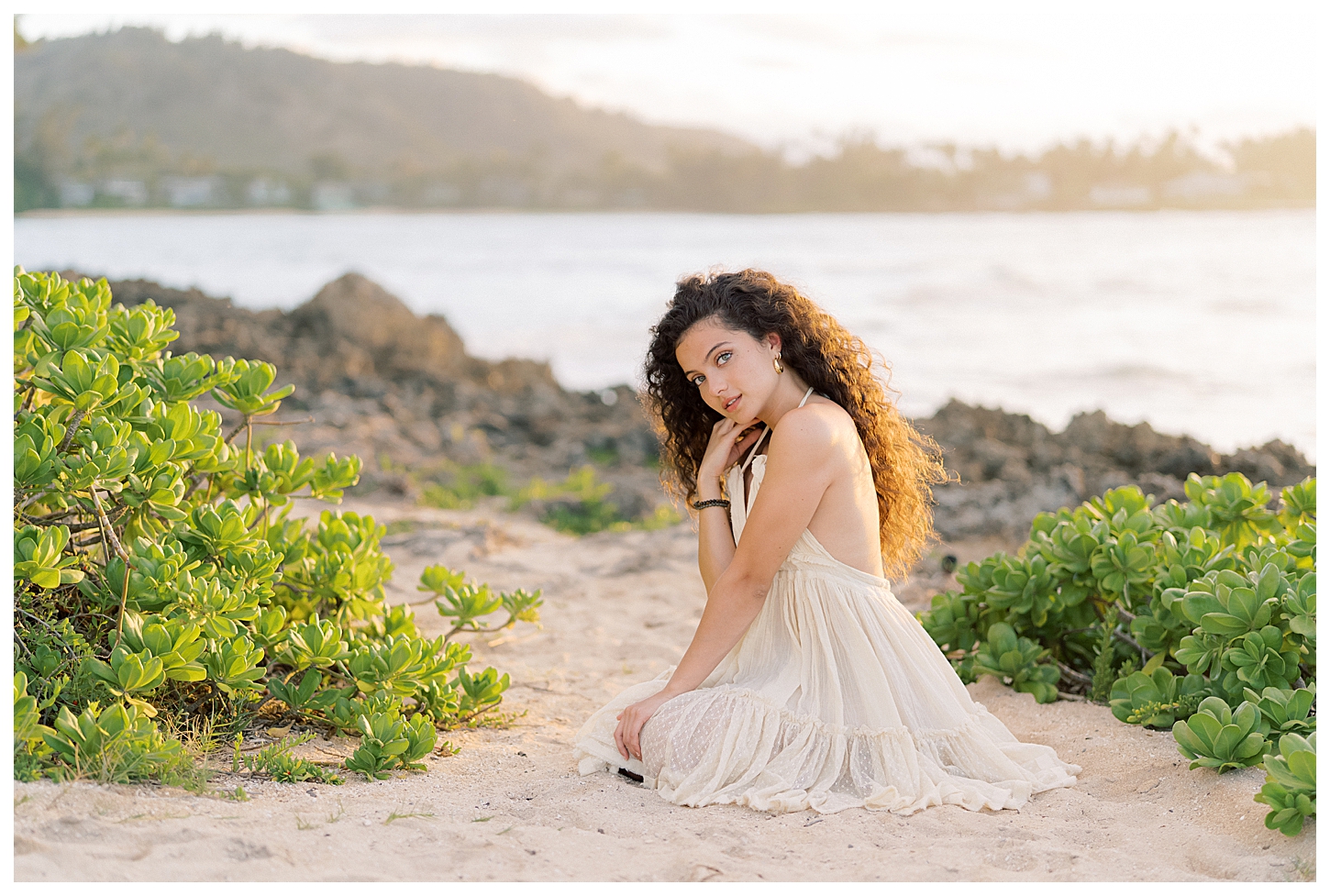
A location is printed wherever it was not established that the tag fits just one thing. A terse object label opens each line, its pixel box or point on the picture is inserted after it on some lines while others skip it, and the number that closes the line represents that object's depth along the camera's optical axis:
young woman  2.59
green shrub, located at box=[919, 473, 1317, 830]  2.63
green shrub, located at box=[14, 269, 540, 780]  2.39
